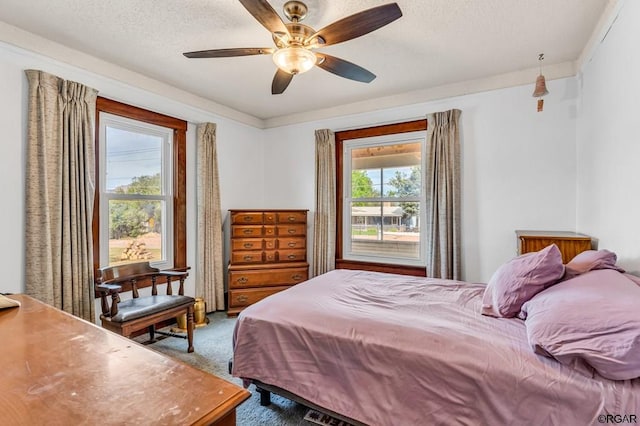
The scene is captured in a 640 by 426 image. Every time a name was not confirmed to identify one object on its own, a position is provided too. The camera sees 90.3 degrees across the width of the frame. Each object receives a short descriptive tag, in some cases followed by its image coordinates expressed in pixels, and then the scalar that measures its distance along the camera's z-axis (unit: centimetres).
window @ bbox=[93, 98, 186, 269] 304
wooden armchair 247
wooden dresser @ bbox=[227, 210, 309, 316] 380
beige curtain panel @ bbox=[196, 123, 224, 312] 383
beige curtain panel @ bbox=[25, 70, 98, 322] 246
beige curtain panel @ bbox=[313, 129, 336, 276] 418
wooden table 64
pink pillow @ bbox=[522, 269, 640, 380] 112
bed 121
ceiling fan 167
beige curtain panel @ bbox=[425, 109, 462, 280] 339
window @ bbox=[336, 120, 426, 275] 383
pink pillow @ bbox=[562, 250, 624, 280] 174
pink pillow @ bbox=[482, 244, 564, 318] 170
